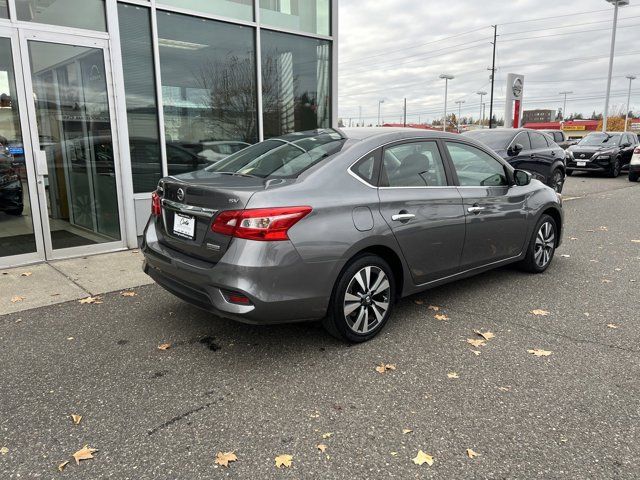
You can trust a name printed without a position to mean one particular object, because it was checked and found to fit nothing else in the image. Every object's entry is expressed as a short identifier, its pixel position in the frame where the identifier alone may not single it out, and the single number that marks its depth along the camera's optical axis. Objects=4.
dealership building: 5.86
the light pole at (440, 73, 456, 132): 47.99
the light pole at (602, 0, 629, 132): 30.87
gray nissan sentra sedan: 3.18
